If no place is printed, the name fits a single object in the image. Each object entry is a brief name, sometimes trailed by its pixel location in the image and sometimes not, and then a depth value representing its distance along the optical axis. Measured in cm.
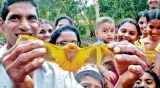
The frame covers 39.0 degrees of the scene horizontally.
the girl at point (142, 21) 309
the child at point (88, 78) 188
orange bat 102
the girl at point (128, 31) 257
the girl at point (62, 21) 315
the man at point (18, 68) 97
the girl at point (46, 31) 280
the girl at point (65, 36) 208
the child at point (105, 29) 286
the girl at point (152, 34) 257
